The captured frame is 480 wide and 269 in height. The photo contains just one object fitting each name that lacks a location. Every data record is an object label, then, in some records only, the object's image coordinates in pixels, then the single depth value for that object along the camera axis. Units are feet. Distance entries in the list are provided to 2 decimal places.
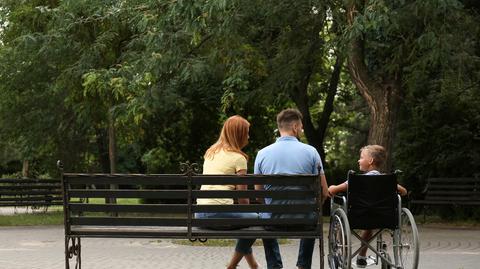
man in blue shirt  57.06
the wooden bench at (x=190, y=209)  54.19
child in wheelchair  61.11
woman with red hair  57.31
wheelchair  58.95
